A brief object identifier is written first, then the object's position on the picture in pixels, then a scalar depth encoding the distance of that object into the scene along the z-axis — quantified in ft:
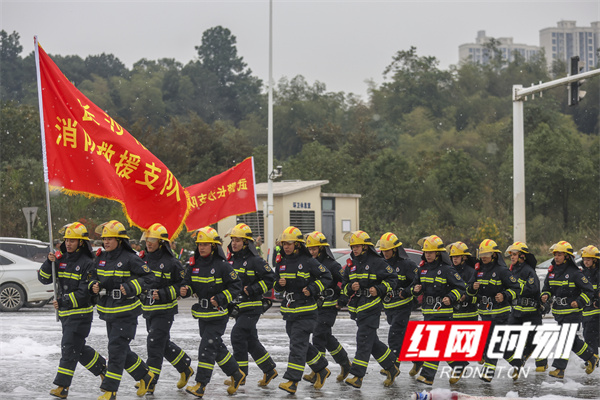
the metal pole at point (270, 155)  95.76
